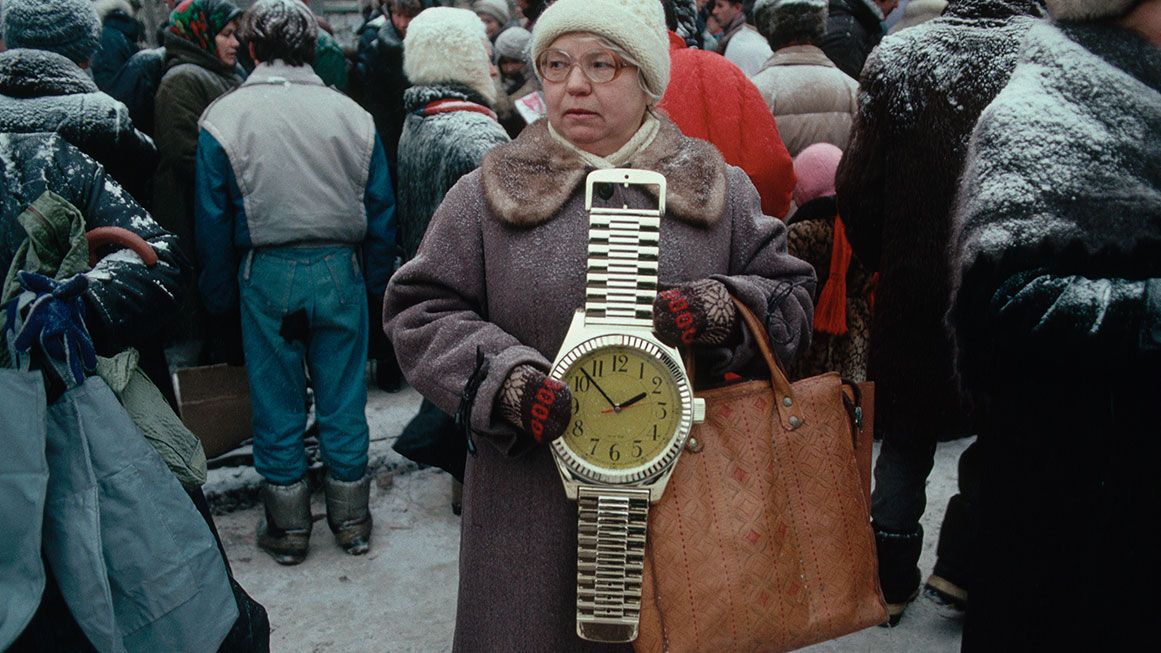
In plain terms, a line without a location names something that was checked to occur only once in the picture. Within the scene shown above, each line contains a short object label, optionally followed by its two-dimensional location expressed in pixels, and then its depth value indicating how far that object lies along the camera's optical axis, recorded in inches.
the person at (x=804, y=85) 174.6
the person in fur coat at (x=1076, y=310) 65.4
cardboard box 167.3
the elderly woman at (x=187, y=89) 181.0
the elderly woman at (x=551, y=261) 74.8
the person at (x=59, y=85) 107.3
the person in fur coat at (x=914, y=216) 111.3
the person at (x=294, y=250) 142.7
